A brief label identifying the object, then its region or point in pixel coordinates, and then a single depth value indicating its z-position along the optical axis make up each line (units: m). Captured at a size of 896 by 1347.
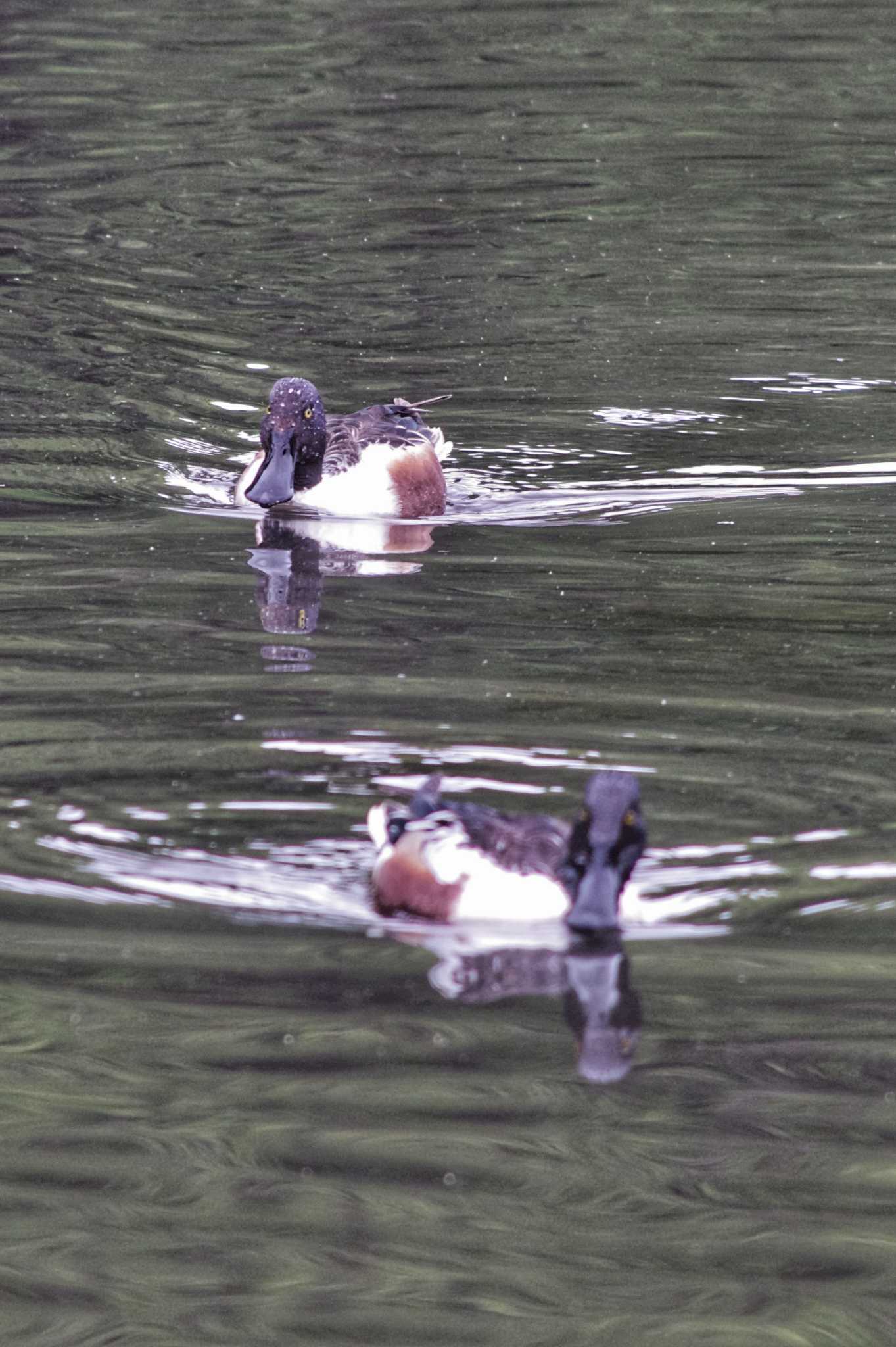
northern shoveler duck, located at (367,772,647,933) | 14.32
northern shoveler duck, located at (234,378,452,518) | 25.44
